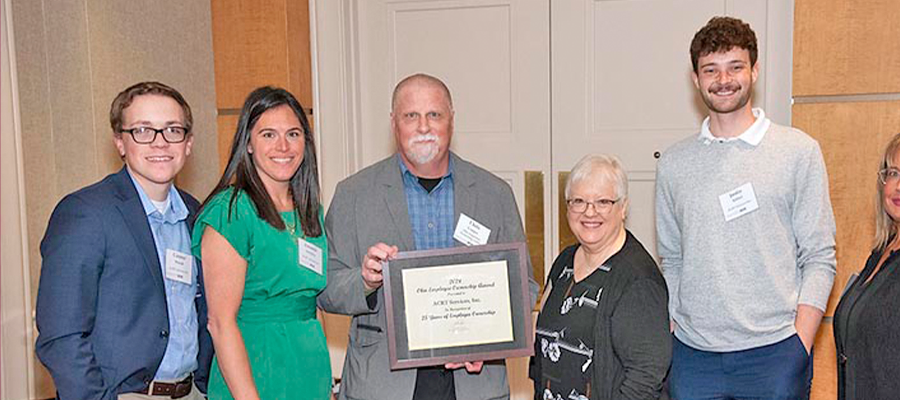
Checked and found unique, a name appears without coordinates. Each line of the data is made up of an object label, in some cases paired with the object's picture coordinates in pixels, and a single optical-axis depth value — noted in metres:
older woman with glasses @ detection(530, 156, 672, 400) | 2.17
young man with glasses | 2.02
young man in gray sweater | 2.51
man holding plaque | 2.46
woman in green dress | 2.25
